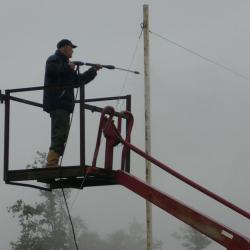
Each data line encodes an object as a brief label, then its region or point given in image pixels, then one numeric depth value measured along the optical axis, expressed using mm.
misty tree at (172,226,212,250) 72938
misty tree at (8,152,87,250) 54125
